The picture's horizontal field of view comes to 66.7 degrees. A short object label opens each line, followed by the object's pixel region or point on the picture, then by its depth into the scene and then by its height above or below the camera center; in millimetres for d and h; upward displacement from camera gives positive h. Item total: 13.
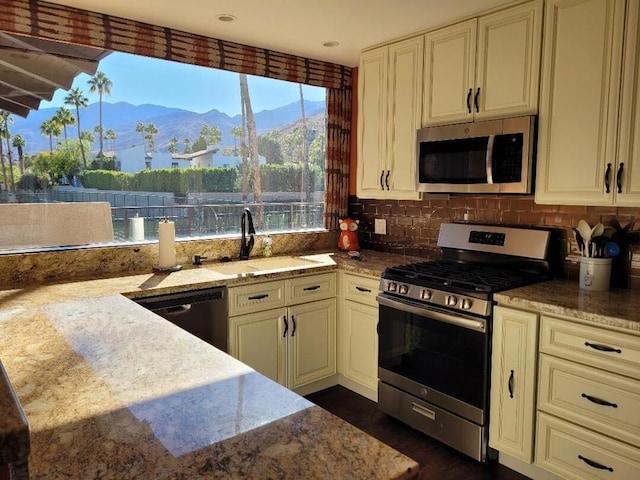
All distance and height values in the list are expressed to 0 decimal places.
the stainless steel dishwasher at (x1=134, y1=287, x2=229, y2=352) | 2580 -660
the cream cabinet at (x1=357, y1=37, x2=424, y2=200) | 3156 +502
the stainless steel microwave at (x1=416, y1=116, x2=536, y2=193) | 2549 +200
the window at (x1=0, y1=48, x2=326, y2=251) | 2812 +278
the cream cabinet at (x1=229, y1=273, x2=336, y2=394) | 2928 -868
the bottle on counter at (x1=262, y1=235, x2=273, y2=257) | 3590 -403
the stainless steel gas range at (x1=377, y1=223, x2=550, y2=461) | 2457 -736
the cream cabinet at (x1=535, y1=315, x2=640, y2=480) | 1977 -898
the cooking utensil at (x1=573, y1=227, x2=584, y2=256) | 2426 -238
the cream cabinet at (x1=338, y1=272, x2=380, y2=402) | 3115 -939
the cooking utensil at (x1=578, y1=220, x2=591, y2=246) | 2391 -189
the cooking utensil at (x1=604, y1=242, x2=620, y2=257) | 2354 -273
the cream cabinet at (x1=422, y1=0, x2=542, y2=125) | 2529 +701
